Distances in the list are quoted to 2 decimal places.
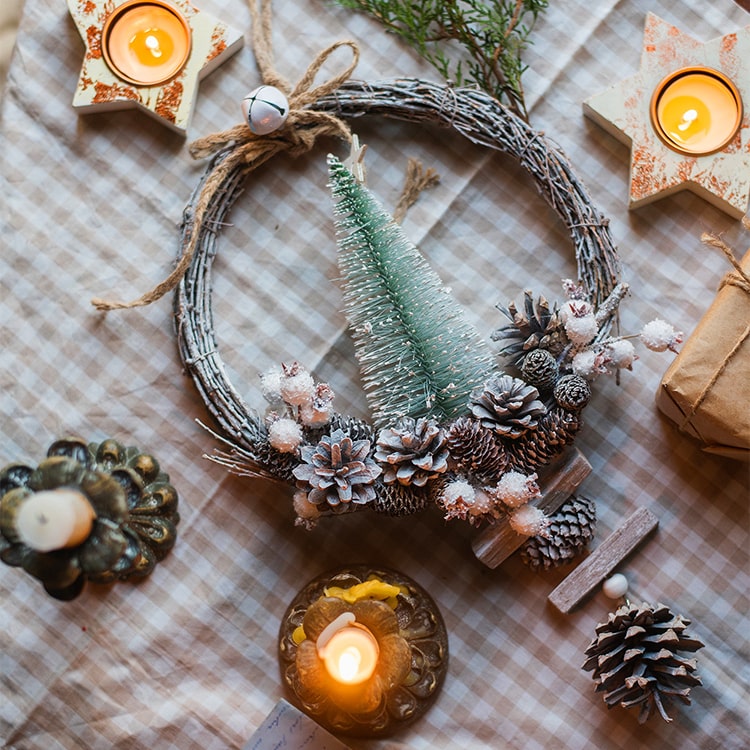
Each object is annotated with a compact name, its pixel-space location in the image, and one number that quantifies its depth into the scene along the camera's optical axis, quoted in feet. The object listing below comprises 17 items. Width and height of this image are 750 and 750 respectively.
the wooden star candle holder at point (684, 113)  2.30
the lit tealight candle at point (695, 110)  2.30
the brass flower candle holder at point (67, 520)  1.97
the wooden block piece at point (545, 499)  2.24
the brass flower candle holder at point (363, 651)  2.16
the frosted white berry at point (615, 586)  2.28
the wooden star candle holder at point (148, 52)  2.33
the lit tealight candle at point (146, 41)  2.33
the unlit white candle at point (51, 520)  1.97
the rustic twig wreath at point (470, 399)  2.18
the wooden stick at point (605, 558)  2.27
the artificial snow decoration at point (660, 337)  2.21
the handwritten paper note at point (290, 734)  2.24
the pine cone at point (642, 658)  2.21
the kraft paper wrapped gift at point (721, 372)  2.19
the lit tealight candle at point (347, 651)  2.15
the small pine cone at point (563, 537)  2.27
